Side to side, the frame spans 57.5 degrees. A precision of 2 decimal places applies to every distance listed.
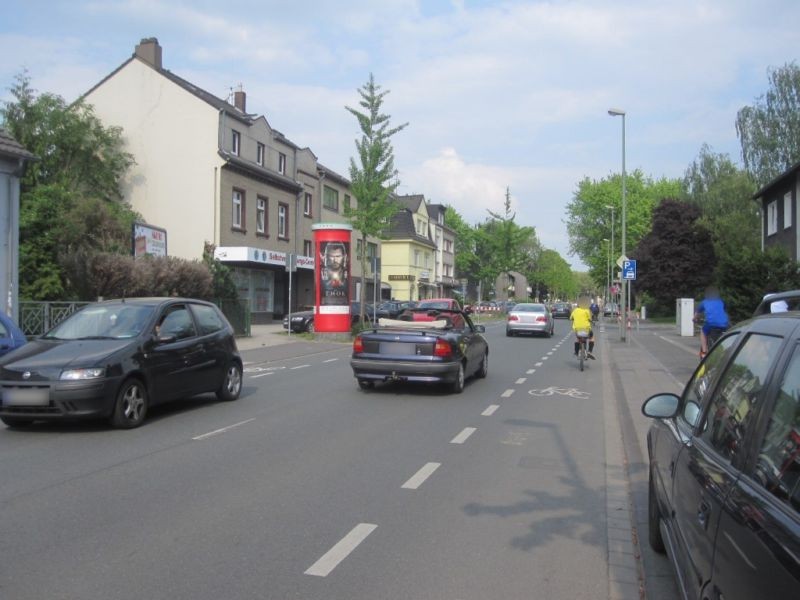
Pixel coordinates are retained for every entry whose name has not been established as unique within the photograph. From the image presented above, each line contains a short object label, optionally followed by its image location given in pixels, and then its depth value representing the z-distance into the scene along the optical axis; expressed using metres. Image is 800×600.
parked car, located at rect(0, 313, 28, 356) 10.29
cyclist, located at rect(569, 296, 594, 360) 17.06
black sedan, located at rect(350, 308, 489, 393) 11.89
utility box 31.84
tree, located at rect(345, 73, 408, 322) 29.75
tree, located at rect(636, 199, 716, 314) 54.31
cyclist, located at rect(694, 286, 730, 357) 12.77
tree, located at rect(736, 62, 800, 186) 47.50
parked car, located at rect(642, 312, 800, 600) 2.07
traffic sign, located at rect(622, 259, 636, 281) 26.81
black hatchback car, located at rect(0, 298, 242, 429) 8.28
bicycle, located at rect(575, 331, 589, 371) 17.00
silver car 31.06
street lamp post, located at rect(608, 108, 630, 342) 28.53
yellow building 64.62
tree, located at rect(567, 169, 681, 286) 72.62
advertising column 27.52
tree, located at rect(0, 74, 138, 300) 26.95
